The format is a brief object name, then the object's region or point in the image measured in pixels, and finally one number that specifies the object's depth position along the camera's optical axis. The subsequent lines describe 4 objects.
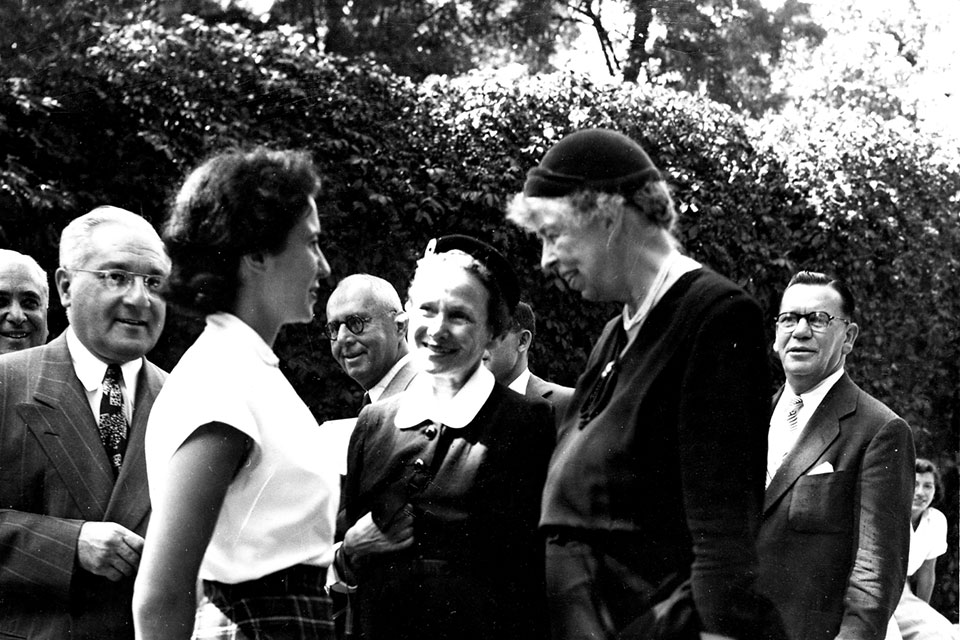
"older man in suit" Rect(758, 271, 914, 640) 4.26
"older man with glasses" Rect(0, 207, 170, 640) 3.36
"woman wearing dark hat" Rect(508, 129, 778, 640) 2.46
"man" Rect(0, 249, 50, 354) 4.90
